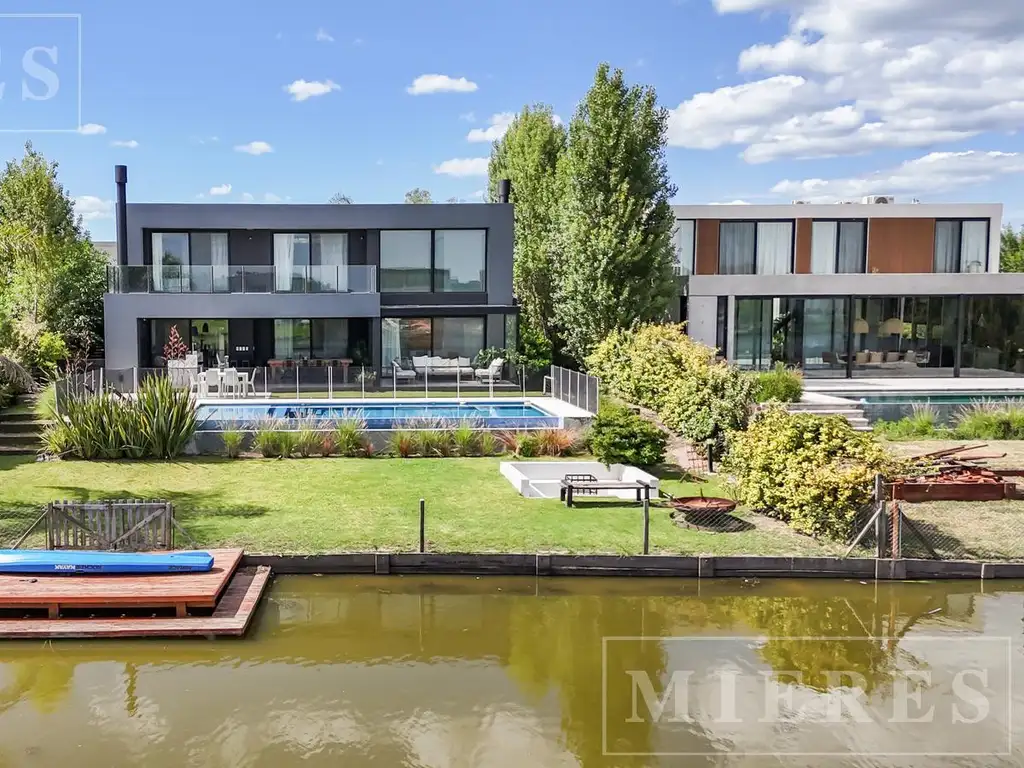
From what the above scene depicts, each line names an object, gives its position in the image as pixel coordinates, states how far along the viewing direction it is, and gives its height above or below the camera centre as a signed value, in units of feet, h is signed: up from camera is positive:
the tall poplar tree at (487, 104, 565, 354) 117.60 +16.74
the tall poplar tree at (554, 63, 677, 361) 96.07 +11.56
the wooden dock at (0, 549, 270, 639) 33.99 -10.78
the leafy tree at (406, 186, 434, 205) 282.77 +39.54
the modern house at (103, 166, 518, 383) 93.45 +4.72
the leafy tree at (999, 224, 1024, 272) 174.29 +15.38
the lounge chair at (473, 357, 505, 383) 90.84 -4.54
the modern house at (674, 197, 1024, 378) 105.19 +4.56
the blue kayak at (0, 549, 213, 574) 37.63 -9.76
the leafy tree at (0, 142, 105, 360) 88.99 +5.17
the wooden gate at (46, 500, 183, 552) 40.27 -8.84
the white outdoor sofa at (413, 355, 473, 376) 94.79 -4.23
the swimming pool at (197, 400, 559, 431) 66.95 -6.80
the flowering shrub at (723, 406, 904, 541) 44.06 -6.84
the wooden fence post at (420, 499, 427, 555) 40.78 -9.21
